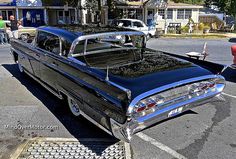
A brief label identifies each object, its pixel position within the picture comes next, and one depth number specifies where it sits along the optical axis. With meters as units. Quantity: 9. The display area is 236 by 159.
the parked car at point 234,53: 7.15
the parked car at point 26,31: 16.43
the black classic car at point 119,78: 3.59
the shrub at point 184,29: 25.90
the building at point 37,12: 27.41
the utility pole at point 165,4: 28.19
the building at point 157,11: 27.83
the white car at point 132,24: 20.23
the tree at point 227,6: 31.06
